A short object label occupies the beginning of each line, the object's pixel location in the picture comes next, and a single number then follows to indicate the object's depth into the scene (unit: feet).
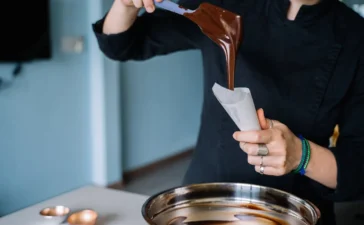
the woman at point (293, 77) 3.16
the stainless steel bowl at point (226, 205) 2.48
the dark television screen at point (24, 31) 7.50
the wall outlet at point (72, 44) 8.86
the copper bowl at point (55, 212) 2.86
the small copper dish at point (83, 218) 2.85
